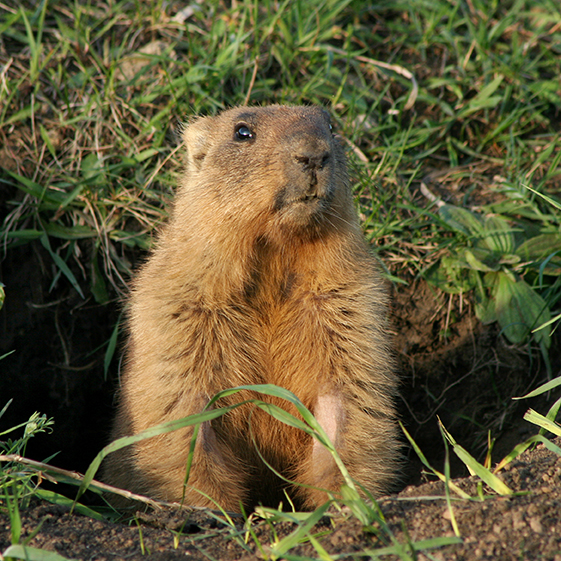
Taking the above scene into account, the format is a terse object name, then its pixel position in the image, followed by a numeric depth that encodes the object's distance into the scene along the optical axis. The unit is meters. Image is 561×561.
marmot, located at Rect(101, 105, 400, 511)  7.33
